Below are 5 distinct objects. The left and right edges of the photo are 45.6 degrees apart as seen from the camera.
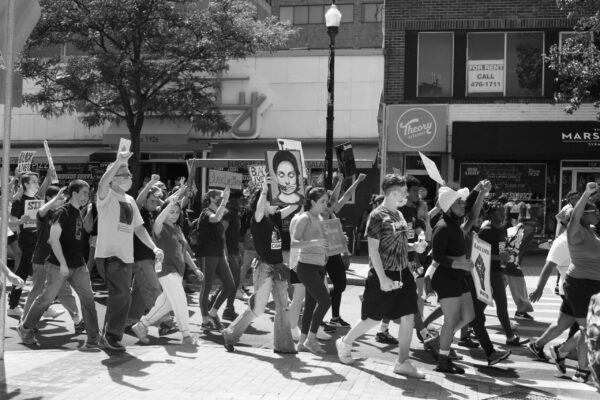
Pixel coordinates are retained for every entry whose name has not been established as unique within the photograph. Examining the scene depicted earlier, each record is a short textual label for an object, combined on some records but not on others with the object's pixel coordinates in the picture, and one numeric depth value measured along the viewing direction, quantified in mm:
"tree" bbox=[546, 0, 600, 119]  15719
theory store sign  19750
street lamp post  15835
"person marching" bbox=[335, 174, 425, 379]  6484
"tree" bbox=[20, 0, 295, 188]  18469
